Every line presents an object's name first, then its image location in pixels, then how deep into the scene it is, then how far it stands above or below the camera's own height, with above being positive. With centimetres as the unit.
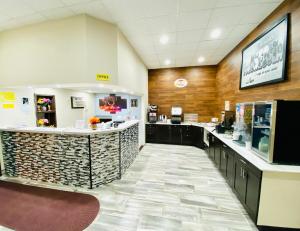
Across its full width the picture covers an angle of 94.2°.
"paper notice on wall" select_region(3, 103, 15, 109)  341 -2
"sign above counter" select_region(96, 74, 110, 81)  275 +59
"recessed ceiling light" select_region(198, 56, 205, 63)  472 +171
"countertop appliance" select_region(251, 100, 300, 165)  169 -30
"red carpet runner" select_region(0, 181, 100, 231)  188 -160
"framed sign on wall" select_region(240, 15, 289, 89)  214 +94
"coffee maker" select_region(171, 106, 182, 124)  559 -31
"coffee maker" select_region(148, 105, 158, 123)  577 -30
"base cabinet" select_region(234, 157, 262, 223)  177 -109
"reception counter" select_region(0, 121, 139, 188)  267 -100
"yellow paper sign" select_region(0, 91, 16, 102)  339 +22
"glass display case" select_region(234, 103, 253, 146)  263 -33
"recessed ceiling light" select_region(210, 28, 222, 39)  303 +169
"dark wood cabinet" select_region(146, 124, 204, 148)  537 -108
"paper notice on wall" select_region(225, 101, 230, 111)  434 +7
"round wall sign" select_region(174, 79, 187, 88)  586 +102
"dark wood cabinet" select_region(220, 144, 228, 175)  288 -114
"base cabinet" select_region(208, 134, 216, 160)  377 -109
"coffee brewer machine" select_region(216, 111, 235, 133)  367 -41
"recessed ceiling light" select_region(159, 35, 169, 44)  329 +165
